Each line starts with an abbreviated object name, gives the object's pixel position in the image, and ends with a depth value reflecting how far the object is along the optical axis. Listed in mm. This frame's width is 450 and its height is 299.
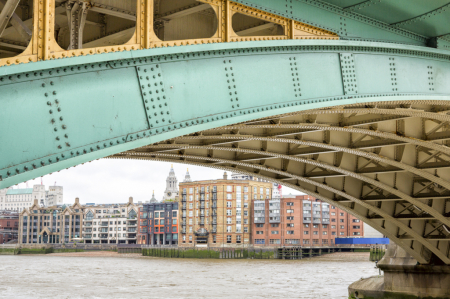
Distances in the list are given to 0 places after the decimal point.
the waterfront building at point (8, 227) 169500
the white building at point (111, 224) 145500
